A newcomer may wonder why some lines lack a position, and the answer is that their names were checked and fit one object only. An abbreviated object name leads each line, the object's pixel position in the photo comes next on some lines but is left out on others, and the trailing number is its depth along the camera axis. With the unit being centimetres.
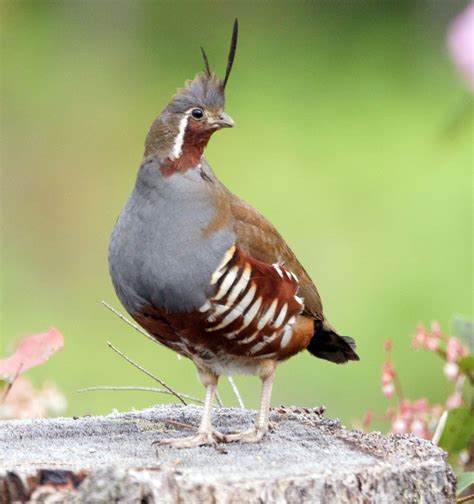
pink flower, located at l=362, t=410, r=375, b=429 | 948
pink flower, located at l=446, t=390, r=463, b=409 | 952
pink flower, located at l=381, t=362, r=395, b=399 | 952
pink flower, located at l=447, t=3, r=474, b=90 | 1196
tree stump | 664
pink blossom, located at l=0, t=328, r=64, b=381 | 856
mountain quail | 798
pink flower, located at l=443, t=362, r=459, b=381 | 937
